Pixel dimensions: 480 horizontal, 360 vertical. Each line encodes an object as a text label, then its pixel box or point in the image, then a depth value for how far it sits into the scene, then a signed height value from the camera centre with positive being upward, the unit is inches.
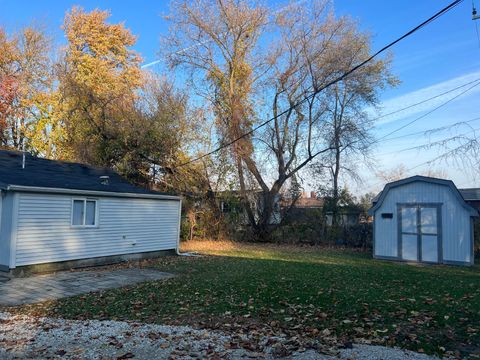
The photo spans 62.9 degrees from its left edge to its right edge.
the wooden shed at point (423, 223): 531.2 -12.6
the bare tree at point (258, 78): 871.7 +299.8
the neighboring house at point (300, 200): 936.3 +24.7
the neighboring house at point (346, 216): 853.2 -10.8
